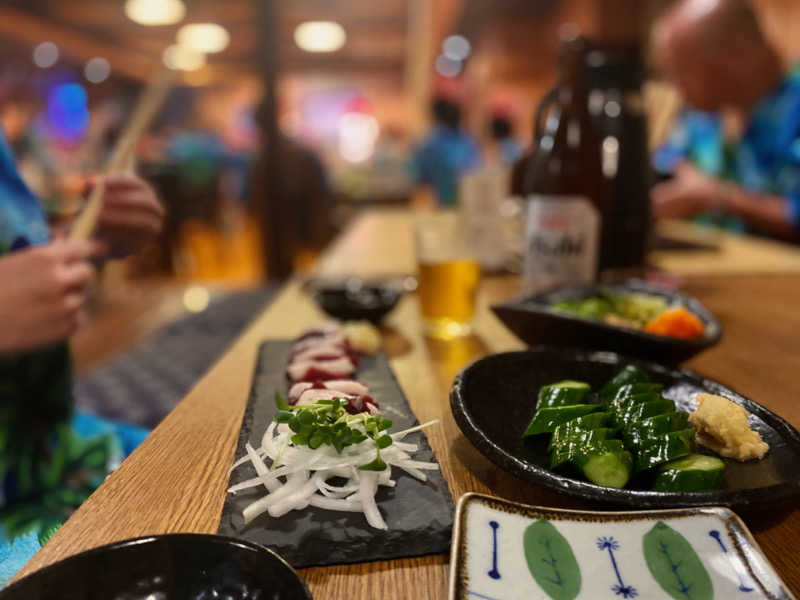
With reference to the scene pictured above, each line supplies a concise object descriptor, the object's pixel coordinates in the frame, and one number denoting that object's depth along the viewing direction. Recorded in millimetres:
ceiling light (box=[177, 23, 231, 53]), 7602
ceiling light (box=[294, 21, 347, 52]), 7695
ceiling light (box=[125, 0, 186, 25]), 6448
